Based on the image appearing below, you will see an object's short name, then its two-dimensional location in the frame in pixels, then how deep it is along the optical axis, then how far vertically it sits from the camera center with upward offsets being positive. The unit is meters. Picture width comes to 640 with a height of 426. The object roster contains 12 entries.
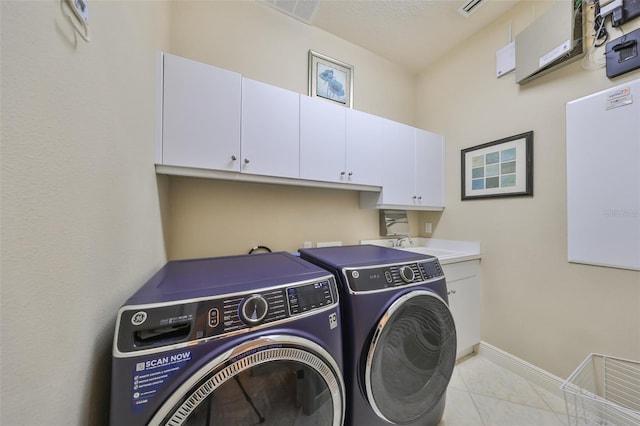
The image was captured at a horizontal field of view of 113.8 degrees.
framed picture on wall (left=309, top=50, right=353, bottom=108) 1.86 +1.27
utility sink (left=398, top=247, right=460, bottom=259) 1.96 -0.36
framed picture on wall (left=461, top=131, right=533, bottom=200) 1.63 +0.41
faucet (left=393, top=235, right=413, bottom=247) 2.25 -0.30
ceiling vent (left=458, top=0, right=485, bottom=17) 1.64 +1.69
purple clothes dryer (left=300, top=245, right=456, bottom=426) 0.86 -0.55
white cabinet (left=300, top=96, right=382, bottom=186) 1.52 +0.56
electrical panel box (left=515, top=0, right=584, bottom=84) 1.35 +1.21
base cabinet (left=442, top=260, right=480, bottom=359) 1.71 -0.73
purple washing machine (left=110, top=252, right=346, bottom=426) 0.51 -0.38
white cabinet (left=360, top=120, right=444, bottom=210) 1.89 +0.43
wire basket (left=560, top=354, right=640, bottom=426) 1.16 -1.04
